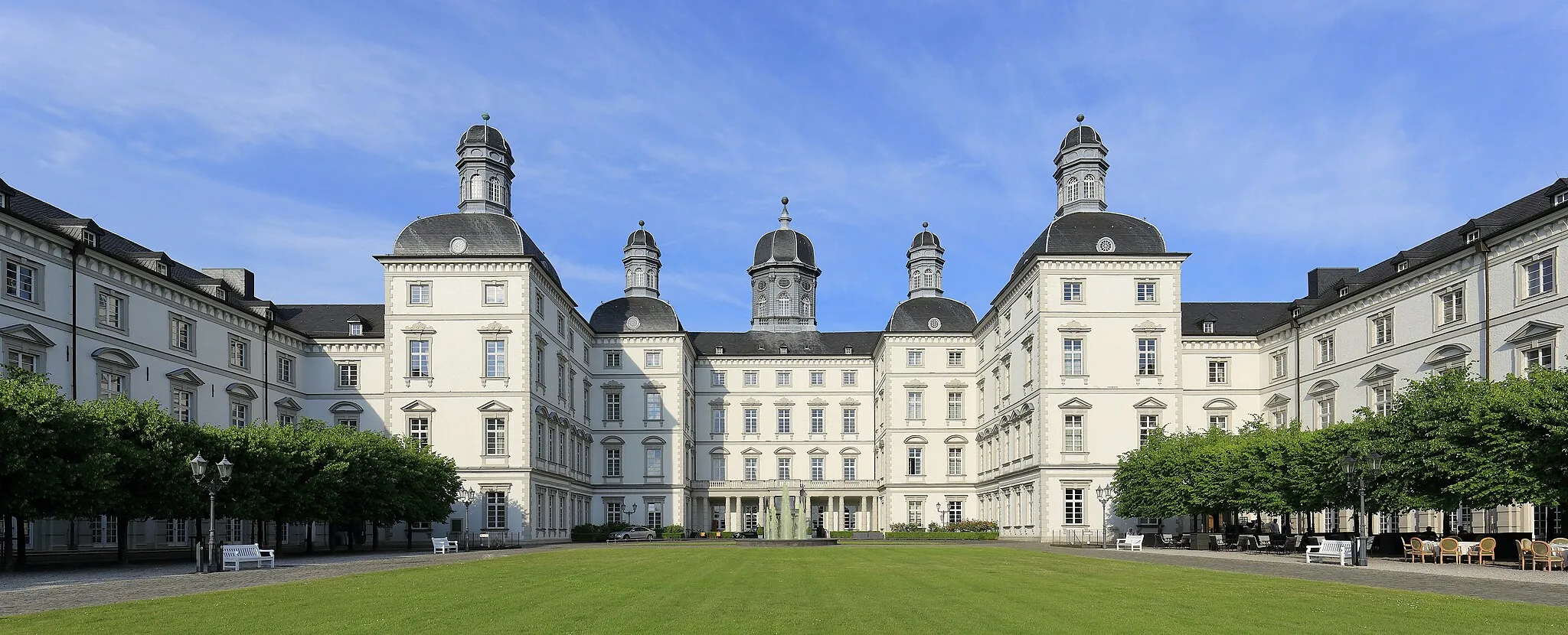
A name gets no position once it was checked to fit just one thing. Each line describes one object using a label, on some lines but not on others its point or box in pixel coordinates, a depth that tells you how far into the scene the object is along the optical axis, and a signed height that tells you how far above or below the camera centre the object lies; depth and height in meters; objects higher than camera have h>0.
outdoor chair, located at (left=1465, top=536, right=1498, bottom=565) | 32.03 -5.11
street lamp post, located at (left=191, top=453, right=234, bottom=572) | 31.69 -2.98
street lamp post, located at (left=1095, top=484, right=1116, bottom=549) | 55.26 -6.34
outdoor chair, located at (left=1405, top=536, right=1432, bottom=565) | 33.38 -5.29
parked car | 72.31 -10.36
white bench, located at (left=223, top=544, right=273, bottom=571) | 32.12 -5.18
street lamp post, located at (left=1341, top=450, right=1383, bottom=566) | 32.50 -3.14
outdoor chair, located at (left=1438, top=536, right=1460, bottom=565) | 32.41 -5.06
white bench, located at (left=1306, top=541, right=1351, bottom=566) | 33.23 -5.46
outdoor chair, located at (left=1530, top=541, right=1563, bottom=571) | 28.19 -4.63
